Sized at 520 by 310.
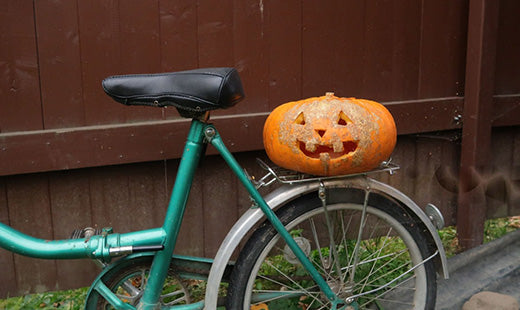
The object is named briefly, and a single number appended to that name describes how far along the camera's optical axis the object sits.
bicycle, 2.04
